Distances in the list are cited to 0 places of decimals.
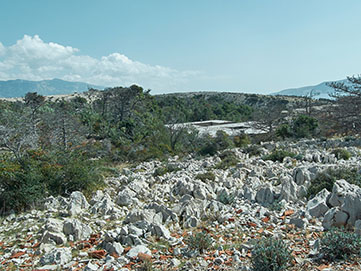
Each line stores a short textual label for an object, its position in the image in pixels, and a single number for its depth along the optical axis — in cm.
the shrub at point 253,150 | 1459
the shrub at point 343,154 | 1089
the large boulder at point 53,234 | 501
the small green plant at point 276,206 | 602
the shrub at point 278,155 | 1202
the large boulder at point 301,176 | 756
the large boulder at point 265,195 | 660
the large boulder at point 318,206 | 543
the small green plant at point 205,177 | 891
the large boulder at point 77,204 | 634
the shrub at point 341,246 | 371
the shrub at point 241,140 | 1955
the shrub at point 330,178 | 677
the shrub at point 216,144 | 1748
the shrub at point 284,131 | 2111
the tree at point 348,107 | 1565
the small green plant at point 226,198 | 671
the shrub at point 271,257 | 353
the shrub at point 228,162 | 1155
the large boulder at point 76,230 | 521
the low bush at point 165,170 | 1116
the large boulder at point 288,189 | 652
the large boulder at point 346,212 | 470
